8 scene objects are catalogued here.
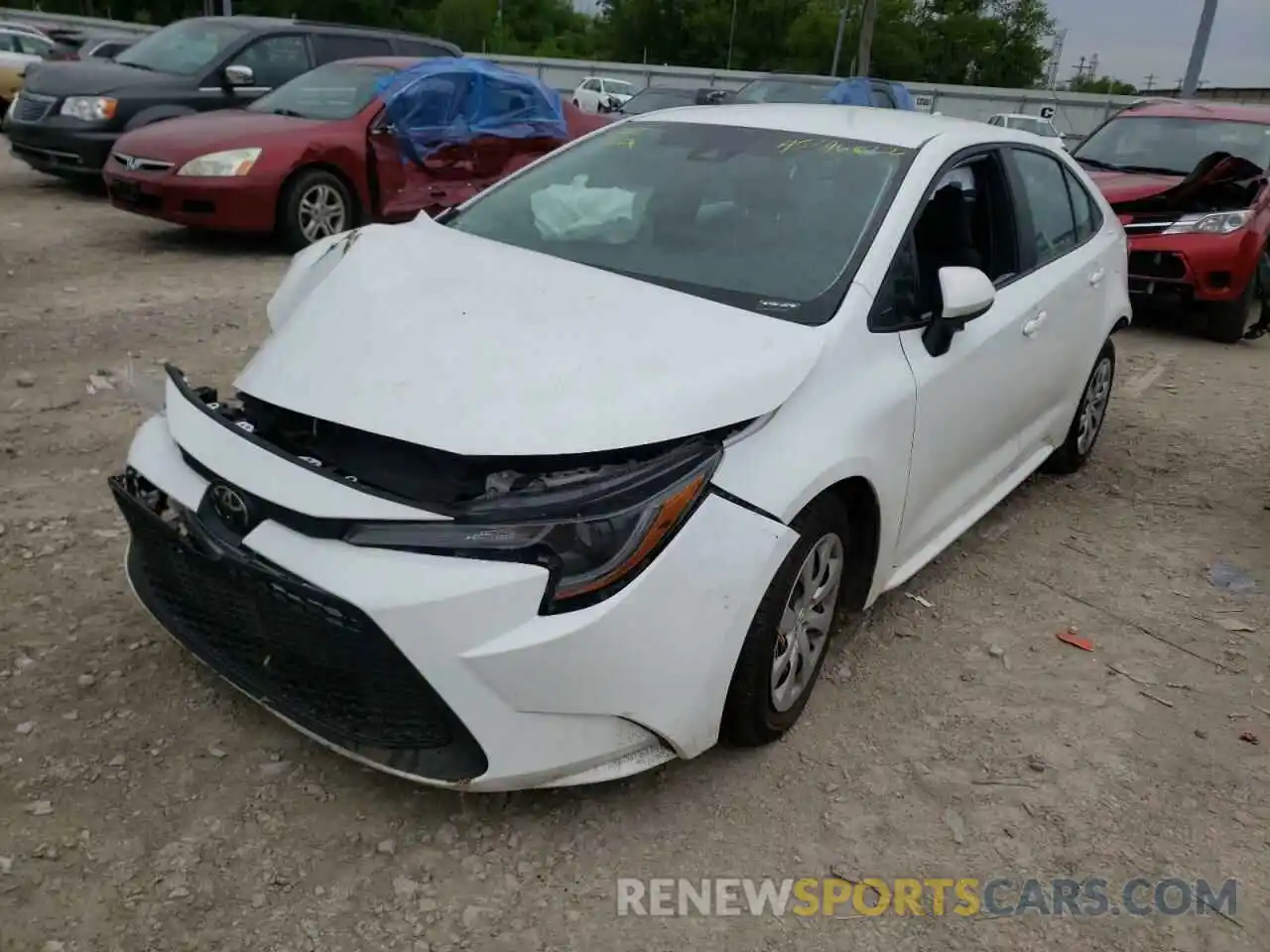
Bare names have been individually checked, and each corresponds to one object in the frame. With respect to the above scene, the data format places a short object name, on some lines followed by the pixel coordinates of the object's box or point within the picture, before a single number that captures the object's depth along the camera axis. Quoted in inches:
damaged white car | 87.8
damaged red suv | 296.5
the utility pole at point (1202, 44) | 864.3
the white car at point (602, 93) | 1164.5
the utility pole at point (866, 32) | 1226.2
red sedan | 299.6
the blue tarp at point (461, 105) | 326.0
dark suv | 369.1
